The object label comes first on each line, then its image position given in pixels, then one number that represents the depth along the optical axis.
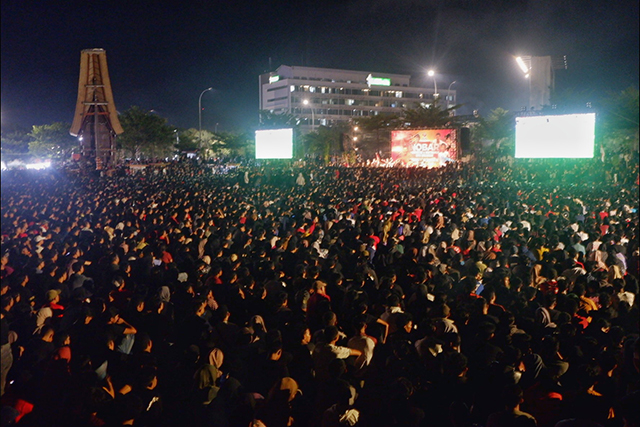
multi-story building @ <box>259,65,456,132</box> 97.31
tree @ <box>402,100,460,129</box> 44.38
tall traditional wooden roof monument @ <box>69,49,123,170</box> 29.23
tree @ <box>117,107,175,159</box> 48.44
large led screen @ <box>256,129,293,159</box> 34.69
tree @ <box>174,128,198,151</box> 52.31
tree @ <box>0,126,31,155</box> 74.44
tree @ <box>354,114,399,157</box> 46.25
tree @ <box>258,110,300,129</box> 55.28
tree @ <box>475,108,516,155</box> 46.95
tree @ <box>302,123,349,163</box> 53.62
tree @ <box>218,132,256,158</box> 51.59
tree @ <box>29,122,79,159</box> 71.00
